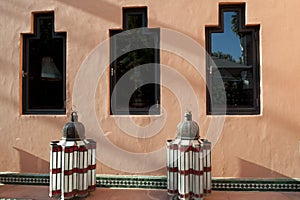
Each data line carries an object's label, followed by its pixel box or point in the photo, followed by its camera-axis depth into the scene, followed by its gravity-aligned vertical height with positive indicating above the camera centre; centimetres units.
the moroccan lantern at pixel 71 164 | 254 -60
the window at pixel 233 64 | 300 +44
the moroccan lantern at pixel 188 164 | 245 -58
